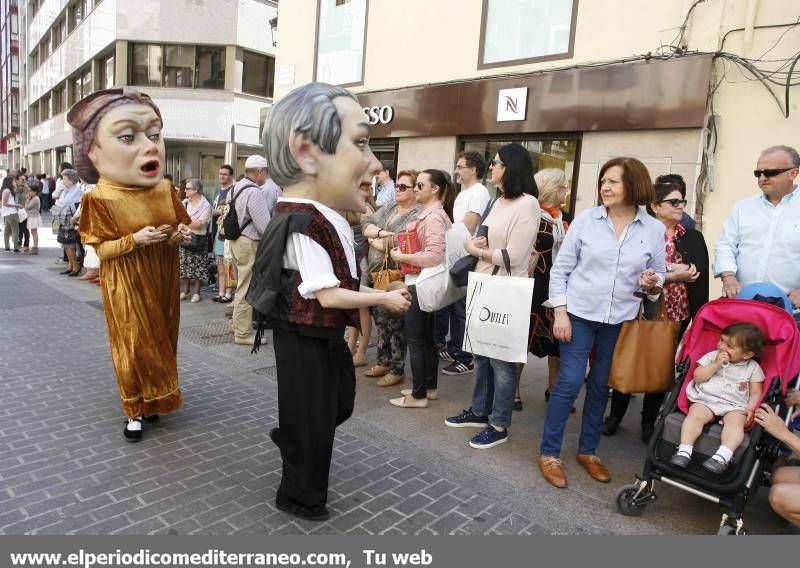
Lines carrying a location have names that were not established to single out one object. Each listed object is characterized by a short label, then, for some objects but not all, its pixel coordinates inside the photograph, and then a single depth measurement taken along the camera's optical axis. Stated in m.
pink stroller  2.67
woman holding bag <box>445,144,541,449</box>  3.54
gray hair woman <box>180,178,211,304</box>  7.65
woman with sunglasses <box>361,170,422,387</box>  4.69
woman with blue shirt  3.23
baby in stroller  2.81
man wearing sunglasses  3.36
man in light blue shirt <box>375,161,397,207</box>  6.53
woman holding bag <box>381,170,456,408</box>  4.20
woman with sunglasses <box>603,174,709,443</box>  3.95
